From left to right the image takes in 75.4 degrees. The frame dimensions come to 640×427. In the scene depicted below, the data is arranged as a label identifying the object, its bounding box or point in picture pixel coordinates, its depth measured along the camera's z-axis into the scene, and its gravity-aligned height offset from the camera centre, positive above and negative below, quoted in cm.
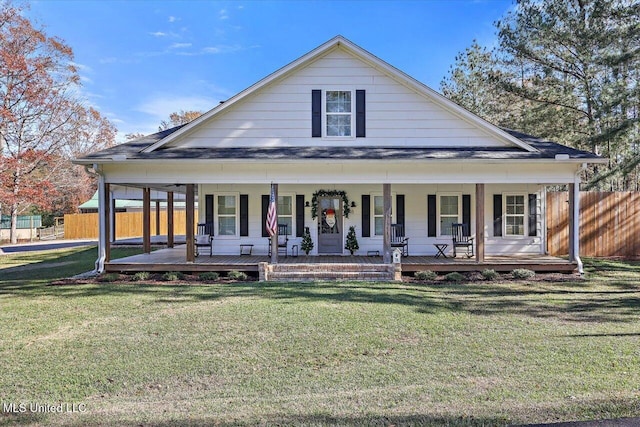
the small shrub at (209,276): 1116 -152
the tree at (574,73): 1563 +686
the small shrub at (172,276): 1112 -152
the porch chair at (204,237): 1331 -55
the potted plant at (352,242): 1370 -75
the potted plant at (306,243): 1372 -78
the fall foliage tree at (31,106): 2014 +658
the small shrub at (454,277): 1086 -154
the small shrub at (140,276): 1117 -153
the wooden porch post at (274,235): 1140 -42
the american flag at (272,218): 1133 +5
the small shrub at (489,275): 1096 -149
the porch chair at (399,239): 1307 -64
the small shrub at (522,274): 1104 -147
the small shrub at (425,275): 1107 -151
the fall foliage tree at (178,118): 4441 +1114
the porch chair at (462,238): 1300 -62
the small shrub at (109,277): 1095 -153
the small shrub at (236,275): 1116 -150
